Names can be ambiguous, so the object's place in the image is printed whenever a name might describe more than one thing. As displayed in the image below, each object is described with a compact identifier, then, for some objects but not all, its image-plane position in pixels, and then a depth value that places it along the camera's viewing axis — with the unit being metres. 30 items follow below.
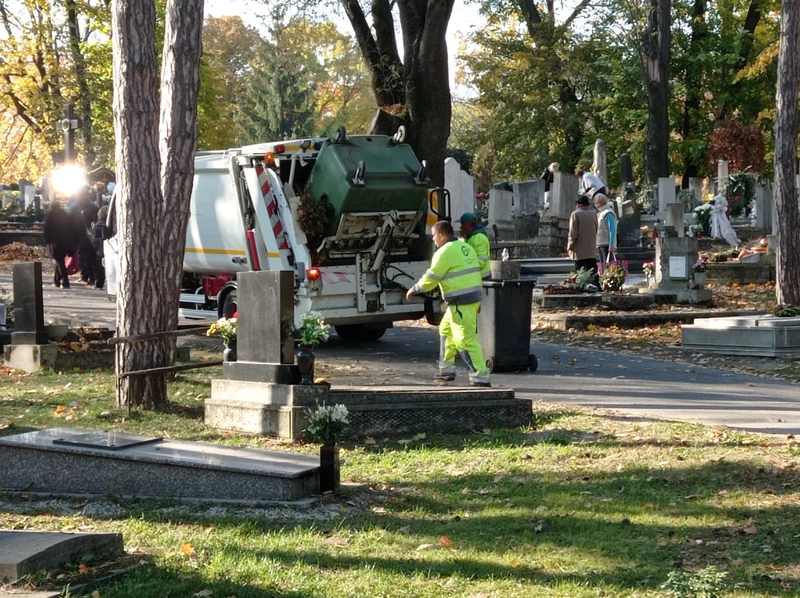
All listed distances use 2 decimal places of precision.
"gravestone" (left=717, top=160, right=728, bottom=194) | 37.80
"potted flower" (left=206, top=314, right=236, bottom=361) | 10.99
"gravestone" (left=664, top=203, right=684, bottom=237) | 24.94
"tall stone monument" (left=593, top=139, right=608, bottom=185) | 39.22
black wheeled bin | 14.37
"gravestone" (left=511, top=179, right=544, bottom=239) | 36.66
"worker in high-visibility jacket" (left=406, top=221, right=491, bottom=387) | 11.93
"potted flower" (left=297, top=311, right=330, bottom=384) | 9.80
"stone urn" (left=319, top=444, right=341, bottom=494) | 7.66
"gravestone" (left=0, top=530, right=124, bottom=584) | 5.33
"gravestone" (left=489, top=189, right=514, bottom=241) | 35.25
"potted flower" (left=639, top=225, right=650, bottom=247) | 32.69
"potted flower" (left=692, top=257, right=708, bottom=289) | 21.73
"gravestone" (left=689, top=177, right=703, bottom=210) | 39.85
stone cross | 39.00
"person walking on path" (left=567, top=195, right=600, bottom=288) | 22.47
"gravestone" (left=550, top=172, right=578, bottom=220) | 34.59
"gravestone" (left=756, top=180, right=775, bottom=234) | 34.03
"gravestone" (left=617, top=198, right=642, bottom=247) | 32.97
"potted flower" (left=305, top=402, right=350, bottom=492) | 7.67
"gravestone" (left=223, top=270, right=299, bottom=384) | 9.92
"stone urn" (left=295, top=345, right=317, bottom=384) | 9.79
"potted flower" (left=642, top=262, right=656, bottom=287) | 23.23
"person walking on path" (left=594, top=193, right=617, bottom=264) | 23.41
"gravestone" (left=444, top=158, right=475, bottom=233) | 33.53
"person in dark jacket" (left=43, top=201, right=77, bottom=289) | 26.57
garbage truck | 15.92
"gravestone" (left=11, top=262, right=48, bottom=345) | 14.25
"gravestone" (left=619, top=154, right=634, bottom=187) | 41.06
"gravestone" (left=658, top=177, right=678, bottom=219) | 36.56
